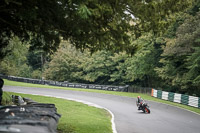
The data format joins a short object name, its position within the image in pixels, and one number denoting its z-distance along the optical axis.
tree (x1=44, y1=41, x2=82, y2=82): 65.62
